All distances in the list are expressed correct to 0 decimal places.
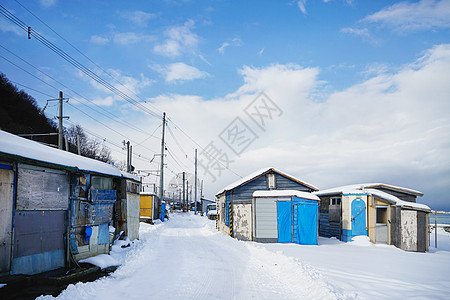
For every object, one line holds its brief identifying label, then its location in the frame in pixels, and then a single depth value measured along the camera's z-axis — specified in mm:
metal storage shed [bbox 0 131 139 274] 6990
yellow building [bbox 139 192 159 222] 28469
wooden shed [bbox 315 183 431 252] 17688
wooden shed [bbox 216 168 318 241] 18969
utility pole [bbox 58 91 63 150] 21566
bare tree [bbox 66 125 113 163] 63194
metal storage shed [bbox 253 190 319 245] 17375
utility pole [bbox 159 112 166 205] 35503
